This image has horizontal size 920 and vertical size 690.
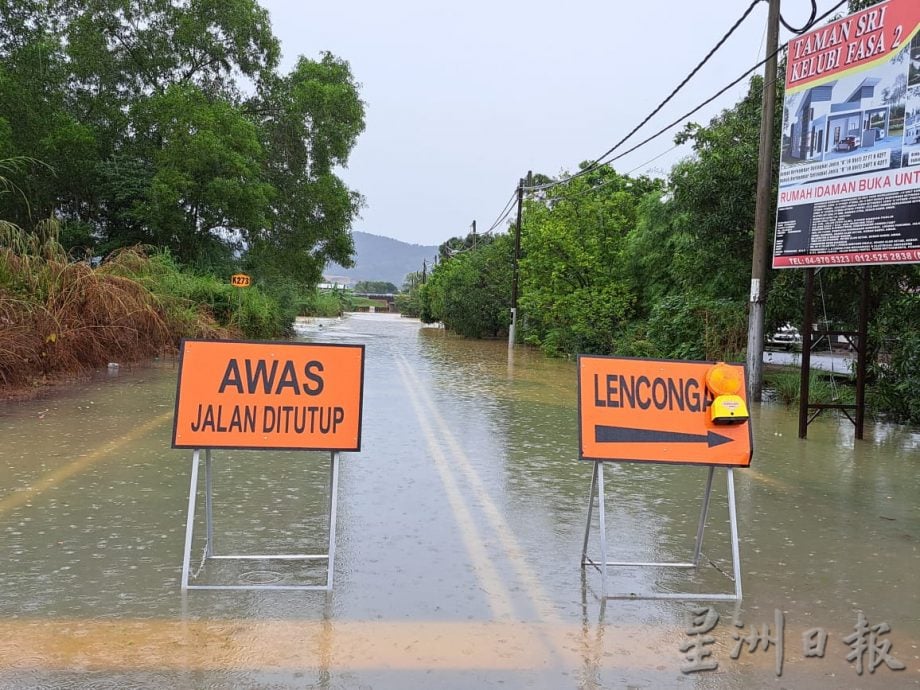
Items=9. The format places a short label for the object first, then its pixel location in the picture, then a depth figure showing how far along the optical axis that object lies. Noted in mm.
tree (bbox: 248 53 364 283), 37156
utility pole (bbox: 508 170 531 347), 35275
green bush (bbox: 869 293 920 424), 12484
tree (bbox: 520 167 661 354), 26000
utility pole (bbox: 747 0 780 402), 14328
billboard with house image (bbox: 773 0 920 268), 9508
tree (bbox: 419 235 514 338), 41312
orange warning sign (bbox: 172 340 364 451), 5008
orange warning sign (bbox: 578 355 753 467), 5227
